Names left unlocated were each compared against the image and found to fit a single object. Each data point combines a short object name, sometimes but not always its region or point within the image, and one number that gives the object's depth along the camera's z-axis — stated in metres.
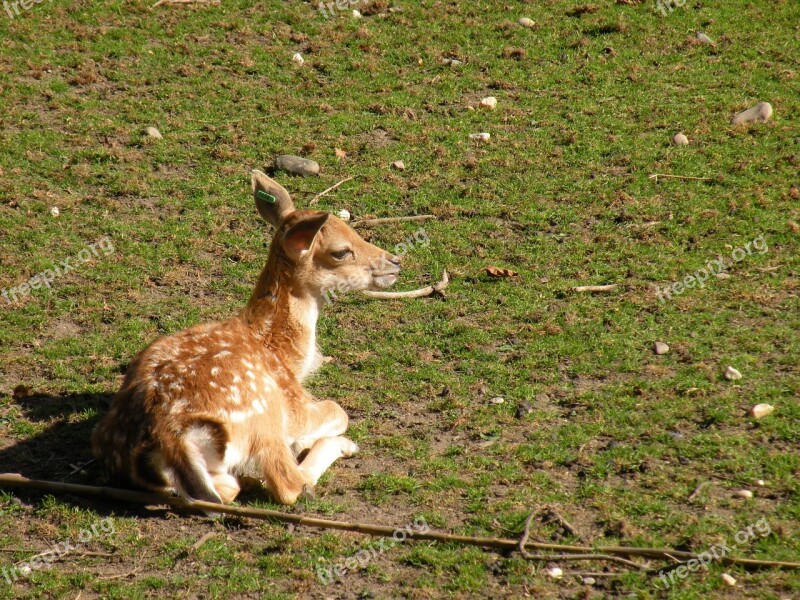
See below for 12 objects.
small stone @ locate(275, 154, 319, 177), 21.59
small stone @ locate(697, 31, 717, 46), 26.03
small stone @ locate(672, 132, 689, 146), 22.14
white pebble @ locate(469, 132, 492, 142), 22.73
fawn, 11.95
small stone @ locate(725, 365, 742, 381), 14.91
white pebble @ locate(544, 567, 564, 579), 11.19
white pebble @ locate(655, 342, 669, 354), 15.88
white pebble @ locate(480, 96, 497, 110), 23.97
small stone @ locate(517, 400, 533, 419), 14.54
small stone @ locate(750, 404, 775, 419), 13.97
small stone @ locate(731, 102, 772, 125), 22.70
